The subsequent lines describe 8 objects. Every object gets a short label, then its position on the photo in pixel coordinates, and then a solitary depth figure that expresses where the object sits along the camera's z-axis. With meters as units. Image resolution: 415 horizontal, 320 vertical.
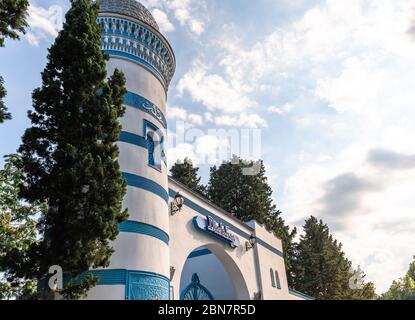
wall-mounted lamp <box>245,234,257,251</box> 20.84
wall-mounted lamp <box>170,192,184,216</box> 15.52
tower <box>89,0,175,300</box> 11.34
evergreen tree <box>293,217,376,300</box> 37.12
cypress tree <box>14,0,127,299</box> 8.75
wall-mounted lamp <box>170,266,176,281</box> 14.17
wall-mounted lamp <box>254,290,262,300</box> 20.16
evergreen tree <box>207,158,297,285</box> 34.34
